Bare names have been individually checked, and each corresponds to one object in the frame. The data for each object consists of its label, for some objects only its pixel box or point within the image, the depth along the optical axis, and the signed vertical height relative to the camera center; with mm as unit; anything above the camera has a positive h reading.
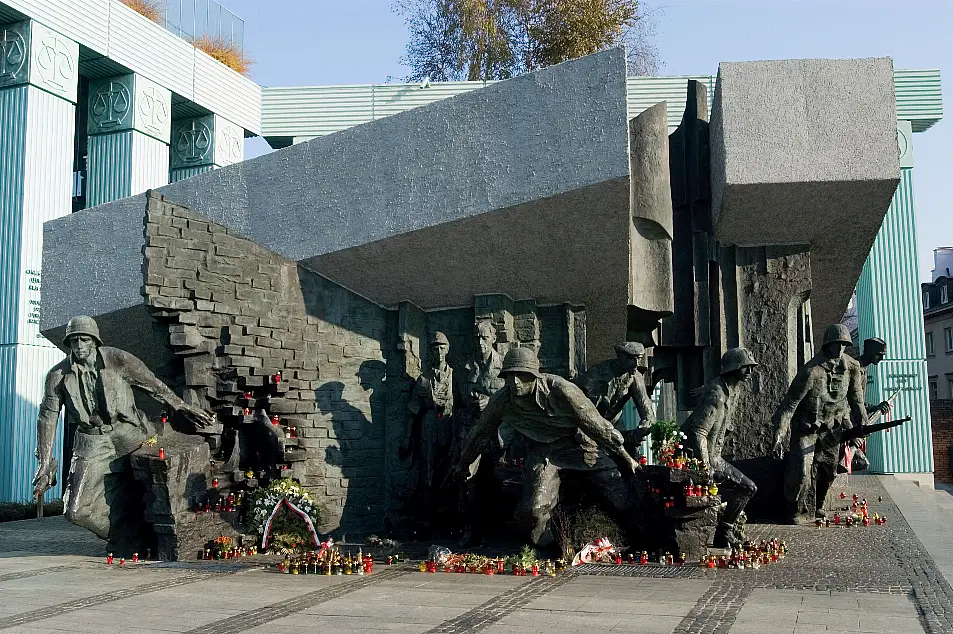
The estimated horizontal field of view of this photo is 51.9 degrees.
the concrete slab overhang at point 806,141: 11328 +3204
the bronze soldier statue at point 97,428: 9930 -32
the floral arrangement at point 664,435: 9500 -178
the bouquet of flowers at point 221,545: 10250 -1286
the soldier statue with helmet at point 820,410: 11117 +52
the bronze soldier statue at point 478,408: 10969 +142
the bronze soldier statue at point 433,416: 11867 +55
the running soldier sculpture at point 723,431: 9195 -139
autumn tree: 24172 +9661
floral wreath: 10548 -892
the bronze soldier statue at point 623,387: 10945 +345
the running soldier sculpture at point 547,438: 8969 -182
